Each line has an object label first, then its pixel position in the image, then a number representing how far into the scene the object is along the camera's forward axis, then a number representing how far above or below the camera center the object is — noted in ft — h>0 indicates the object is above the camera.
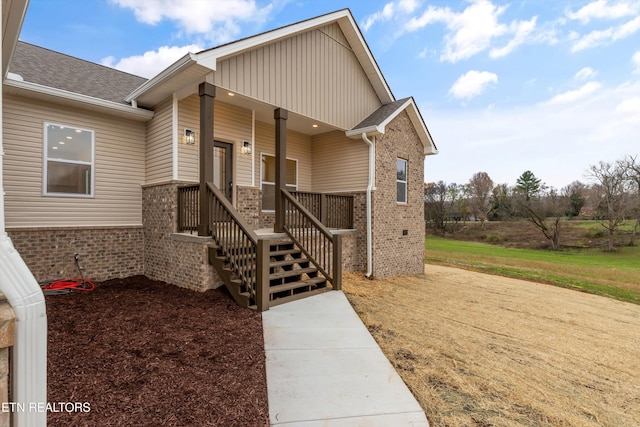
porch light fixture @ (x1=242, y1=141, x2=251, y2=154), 27.30 +6.14
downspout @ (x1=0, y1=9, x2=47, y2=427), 4.70 -1.95
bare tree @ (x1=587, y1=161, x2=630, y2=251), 77.77 +6.07
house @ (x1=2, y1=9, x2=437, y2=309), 19.92 +4.29
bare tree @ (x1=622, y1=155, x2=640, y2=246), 77.97 +10.35
